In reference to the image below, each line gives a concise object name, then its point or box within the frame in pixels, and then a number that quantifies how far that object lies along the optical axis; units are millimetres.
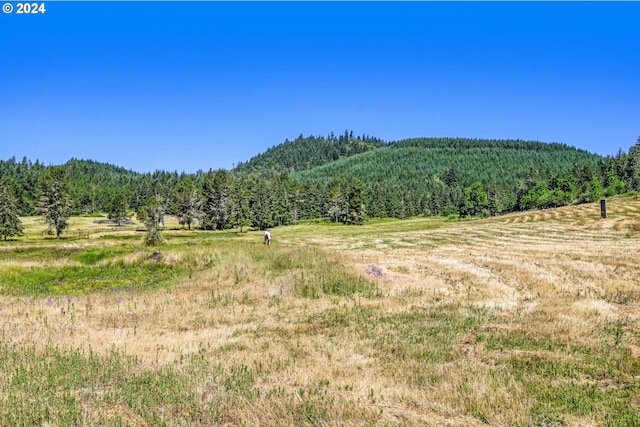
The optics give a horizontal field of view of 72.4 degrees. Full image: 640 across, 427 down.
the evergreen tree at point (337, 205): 126562
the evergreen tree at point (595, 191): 105000
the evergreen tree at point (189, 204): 115312
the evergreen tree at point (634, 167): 111125
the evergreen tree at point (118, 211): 129250
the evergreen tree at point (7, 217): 81062
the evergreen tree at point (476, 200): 131125
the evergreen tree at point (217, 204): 116125
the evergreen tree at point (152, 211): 99238
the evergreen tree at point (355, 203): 123362
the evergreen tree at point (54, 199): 83562
